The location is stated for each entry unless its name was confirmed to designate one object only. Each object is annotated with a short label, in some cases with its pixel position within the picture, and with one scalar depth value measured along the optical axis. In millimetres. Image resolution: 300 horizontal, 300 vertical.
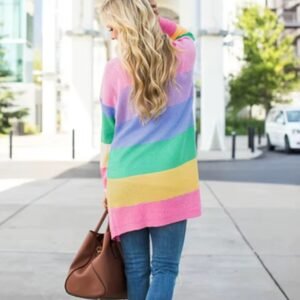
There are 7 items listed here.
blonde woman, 2709
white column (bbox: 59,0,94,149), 24766
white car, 24266
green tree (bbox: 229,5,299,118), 49781
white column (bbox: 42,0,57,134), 48281
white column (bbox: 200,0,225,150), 24828
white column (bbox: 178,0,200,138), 26203
